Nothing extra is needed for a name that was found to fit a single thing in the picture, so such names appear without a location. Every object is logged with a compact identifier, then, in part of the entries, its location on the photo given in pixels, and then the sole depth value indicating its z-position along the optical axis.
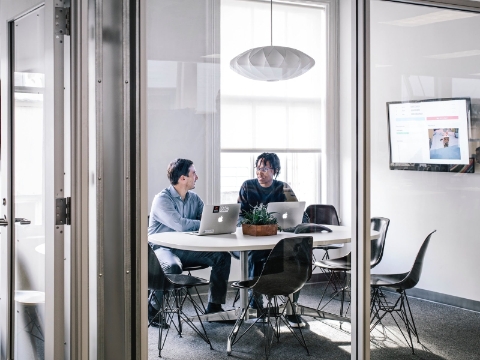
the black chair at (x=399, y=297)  3.44
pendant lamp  3.08
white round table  2.97
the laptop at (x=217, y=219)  3.02
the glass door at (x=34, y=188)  2.59
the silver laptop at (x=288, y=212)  3.21
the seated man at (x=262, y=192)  3.12
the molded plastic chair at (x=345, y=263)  3.39
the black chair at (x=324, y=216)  3.31
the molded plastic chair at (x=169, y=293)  2.92
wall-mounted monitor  3.43
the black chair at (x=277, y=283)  3.24
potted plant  3.14
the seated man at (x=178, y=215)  2.90
